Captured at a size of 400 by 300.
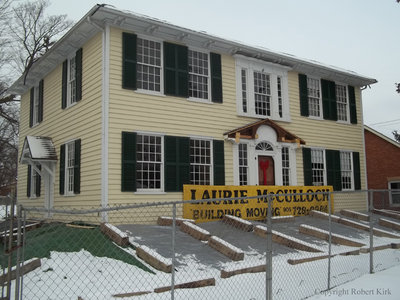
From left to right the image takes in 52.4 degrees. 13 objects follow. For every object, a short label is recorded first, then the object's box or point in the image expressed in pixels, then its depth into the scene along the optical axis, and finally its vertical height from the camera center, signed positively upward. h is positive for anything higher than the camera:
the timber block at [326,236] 11.50 -1.49
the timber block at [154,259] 8.14 -1.47
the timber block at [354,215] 15.97 -1.18
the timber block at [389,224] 14.71 -1.44
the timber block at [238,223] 11.98 -1.08
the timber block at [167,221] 11.86 -0.98
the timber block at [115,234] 9.90 -1.13
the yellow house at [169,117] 12.98 +2.67
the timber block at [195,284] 7.34 -1.75
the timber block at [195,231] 10.62 -1.16
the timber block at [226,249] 9.34 -1.45
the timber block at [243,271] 7.98 -1.69
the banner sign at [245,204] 13.48 -0.60
